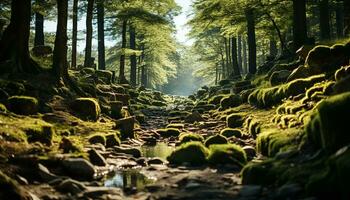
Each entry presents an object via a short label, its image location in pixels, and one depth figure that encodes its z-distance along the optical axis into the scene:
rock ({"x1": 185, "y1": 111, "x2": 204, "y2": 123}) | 20.75
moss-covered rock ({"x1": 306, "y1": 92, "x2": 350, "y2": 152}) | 7.05
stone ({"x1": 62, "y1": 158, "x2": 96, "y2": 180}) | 9.14
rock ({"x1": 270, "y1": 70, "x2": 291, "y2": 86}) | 18.06
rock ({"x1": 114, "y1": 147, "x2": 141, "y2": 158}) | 12.42
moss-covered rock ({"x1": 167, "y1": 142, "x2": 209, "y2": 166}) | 10.93
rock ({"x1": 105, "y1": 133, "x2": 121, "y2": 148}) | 13.36
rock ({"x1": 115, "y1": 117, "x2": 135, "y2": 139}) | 15.69
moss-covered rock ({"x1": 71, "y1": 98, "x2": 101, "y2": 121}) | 16.03
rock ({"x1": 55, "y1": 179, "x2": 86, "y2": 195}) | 7.85
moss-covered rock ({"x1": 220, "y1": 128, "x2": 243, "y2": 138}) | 14.81
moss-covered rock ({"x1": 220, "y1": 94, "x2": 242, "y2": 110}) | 21.42
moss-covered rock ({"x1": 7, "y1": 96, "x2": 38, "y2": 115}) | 13.28
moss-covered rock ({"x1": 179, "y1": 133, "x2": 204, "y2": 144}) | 13.66
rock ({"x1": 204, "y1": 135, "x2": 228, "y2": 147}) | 12.55
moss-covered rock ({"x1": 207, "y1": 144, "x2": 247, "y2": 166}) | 10.52
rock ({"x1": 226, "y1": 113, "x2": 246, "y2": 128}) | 17.16
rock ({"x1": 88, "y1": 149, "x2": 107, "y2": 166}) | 10.62
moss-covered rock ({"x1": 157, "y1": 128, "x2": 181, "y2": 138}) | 17.25
